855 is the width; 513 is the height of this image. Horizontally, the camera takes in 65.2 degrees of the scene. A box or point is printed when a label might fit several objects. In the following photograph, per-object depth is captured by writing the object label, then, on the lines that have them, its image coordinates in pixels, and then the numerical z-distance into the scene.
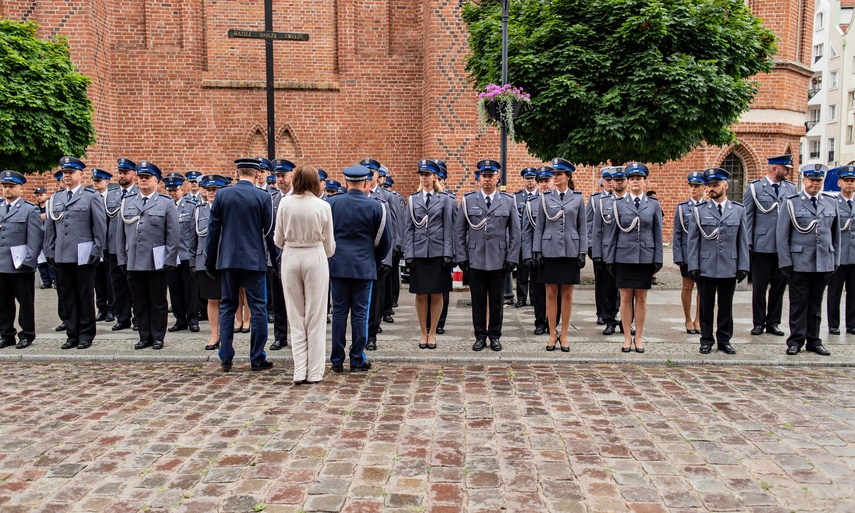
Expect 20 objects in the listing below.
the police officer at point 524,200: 10.29
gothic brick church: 17.50
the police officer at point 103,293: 10.29
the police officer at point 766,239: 8.98
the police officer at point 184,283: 9.31
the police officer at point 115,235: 8.13
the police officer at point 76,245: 8.09
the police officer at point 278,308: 8.18
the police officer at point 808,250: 7.78
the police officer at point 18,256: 8.16
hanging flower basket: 10.73
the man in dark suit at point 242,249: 6.89
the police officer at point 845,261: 8.78
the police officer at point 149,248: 8.01
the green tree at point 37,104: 12.14
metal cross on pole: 11.52
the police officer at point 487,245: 8.04
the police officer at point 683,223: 8.23
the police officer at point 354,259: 6.91
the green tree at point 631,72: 11.70
